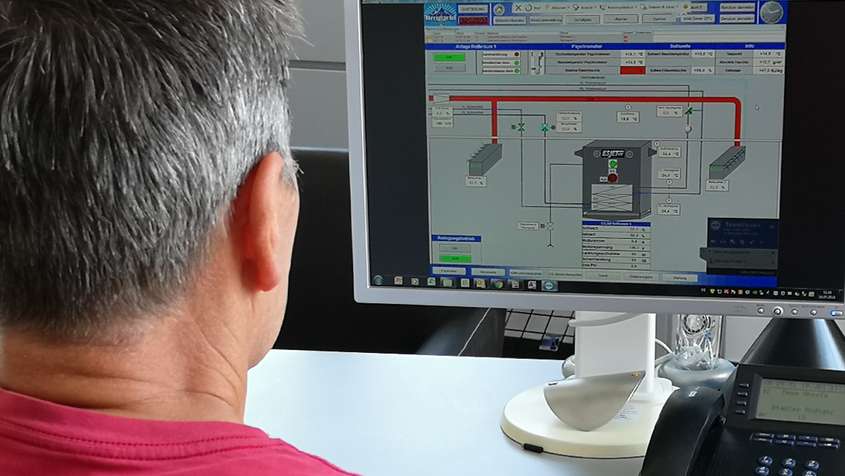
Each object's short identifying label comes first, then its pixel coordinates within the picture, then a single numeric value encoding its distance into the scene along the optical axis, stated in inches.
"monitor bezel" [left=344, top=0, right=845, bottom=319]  81.0
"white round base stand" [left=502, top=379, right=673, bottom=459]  82.6
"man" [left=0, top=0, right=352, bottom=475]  61.4
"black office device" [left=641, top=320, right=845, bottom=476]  76.5
